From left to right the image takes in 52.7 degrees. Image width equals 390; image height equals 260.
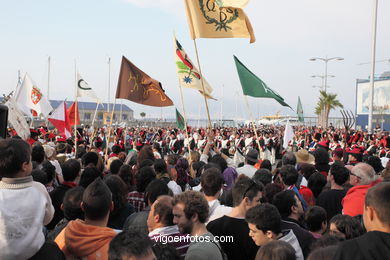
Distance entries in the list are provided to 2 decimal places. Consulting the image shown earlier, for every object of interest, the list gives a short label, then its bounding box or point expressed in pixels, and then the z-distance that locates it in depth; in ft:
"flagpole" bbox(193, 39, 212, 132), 29.46
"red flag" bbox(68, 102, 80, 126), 45.41
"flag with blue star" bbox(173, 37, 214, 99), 34.99
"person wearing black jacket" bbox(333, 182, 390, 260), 7.17
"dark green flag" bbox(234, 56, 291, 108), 34.04
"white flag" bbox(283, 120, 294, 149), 44.68
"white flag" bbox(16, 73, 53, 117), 41.60
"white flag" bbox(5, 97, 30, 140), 24.83
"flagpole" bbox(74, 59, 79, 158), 42.60
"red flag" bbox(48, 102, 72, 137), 40.37
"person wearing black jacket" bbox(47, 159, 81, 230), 15.65
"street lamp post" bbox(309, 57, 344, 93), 134.08
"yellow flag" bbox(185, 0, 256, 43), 29.91
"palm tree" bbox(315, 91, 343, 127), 201.21
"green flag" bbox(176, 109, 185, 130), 56.90
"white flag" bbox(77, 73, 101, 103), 46.34
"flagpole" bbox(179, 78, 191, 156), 35.08
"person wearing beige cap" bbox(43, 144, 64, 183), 23.38
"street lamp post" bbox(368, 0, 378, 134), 69.05
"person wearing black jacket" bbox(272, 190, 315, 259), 13.60
